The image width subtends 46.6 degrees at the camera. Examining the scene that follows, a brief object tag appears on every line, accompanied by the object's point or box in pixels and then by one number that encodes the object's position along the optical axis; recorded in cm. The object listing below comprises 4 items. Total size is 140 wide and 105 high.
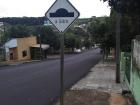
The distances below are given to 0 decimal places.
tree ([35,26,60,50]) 3928
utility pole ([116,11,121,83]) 884
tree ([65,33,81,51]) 4923
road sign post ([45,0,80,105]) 368
